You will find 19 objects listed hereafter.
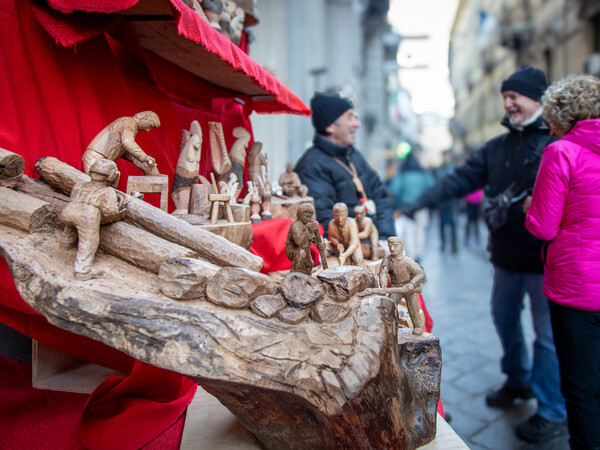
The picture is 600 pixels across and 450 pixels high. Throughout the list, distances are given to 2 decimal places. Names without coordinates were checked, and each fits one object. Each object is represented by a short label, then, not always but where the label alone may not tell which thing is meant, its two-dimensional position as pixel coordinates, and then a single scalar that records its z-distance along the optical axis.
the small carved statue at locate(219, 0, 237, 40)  2.86
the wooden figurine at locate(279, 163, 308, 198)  3.10
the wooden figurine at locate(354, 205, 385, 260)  2.73
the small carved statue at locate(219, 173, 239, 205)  2.47
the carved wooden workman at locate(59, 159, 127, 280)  1.46
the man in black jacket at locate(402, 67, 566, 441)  3.05
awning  1.67
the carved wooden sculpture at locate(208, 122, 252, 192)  2.74
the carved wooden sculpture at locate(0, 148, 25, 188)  1.54
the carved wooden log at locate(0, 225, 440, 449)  1.36
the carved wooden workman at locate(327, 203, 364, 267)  2.49
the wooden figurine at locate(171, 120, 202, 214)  2.24
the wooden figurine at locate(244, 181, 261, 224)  2.56
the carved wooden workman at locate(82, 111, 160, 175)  1.88
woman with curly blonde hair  2.18
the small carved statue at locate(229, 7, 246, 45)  3.05
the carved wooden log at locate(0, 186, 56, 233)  1.52
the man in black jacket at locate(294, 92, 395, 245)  3.34
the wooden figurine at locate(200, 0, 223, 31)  2.65
